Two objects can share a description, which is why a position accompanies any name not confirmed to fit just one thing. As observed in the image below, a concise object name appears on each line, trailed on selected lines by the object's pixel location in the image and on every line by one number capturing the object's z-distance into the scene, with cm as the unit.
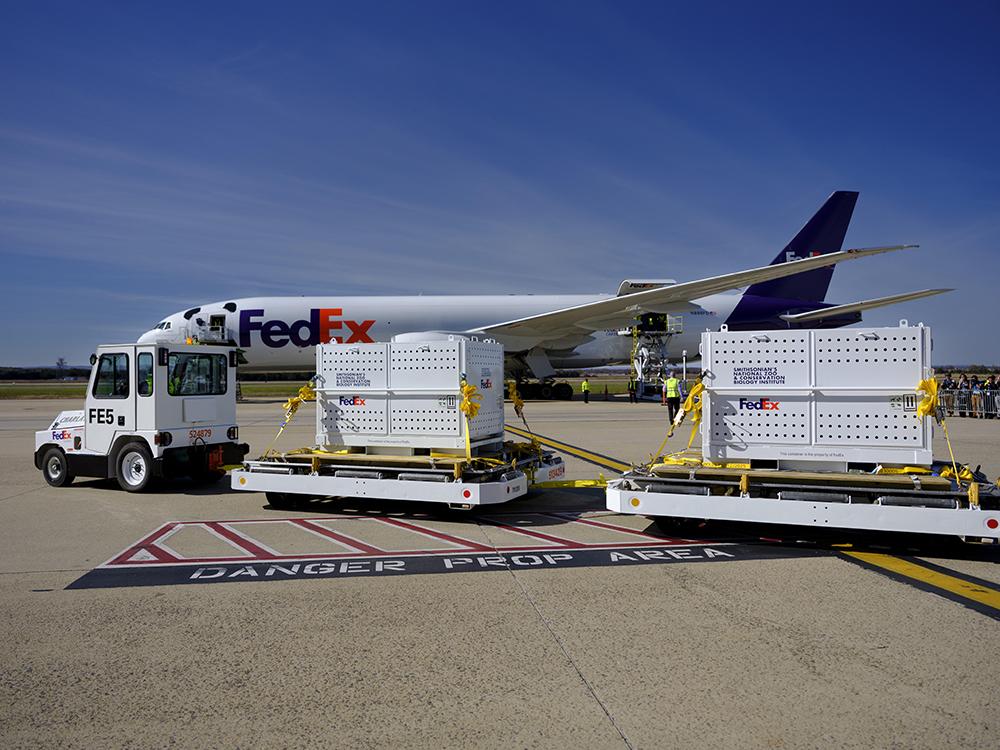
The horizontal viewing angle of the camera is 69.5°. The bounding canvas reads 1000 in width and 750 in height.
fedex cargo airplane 3301
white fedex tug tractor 1117
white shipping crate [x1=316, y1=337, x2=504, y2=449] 949
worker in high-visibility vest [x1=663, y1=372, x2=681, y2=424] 2319
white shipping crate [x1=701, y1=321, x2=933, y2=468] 774
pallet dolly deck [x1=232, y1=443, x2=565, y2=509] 858
